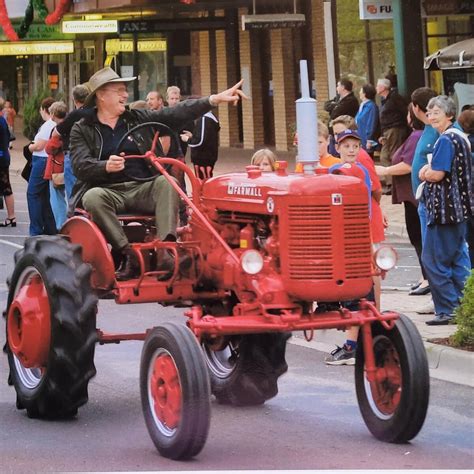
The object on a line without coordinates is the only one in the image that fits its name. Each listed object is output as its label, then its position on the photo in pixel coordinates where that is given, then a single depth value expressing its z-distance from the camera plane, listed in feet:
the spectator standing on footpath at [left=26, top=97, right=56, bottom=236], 62.28
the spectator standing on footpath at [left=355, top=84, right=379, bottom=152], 79.46
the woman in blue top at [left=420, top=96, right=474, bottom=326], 37.65
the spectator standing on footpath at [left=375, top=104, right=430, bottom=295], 43.06
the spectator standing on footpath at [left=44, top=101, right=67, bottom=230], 57.47
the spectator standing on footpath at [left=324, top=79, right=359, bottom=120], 77.66
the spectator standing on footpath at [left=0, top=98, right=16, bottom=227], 71.20
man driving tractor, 29.63
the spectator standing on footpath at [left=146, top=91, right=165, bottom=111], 58.34
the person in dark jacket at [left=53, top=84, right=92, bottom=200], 53.11
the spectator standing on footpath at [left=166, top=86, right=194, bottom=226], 32.36
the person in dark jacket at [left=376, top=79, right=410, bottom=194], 78.43
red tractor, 25.36
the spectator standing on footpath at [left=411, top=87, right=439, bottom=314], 39.75
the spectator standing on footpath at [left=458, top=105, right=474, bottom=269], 42.55
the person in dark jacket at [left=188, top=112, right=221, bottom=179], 64.44
